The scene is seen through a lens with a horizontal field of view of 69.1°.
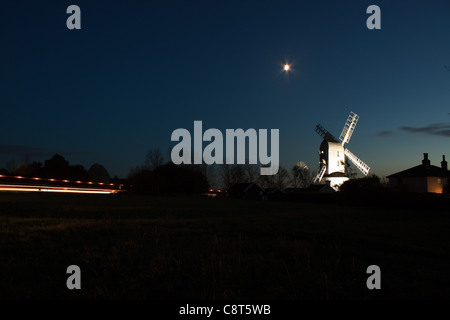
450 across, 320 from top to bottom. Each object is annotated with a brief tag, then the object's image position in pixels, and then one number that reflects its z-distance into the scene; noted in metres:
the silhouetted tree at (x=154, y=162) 71.00
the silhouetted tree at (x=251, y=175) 94.43
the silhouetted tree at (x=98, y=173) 126.44
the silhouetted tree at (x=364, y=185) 38.62
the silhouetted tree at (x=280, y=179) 97.62
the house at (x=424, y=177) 53.45
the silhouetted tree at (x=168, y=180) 62.72
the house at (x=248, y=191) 72.63
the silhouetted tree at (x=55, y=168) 85.75
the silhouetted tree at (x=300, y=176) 102.75
